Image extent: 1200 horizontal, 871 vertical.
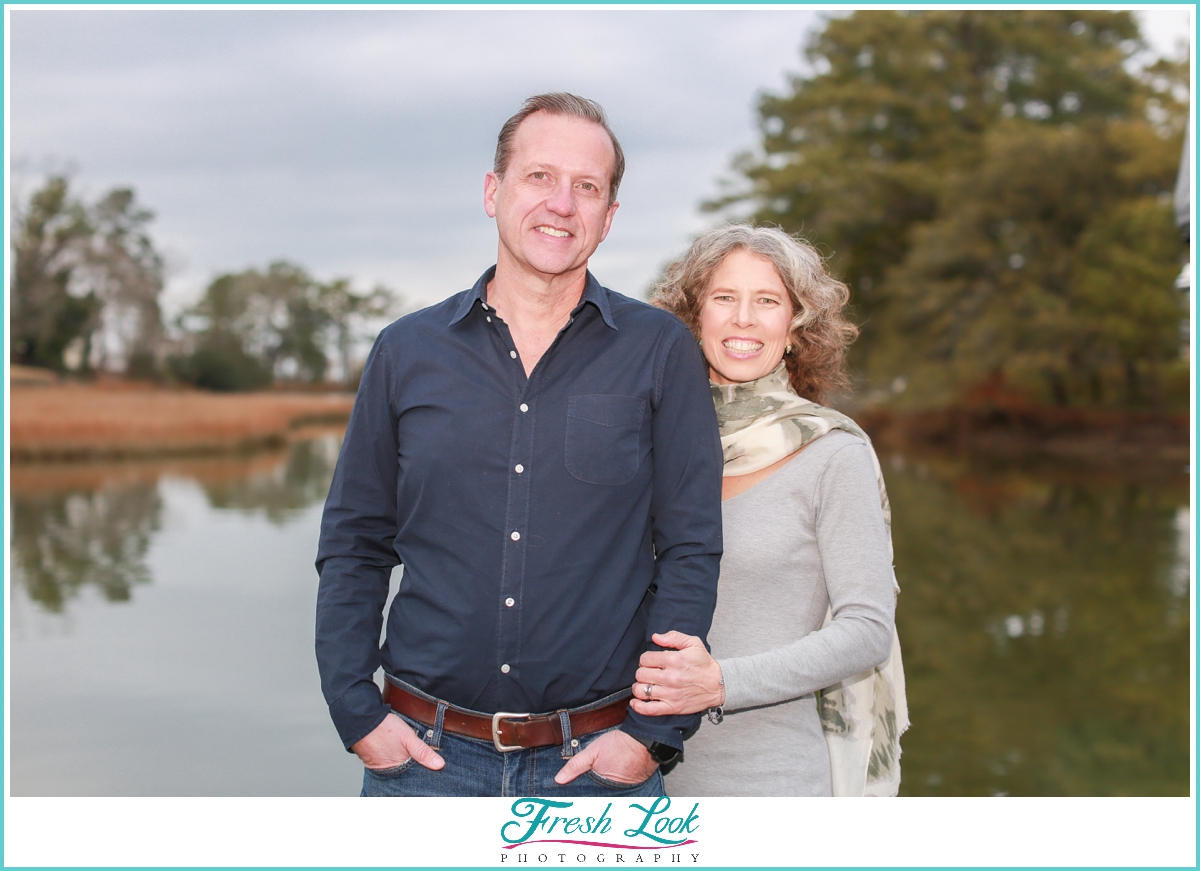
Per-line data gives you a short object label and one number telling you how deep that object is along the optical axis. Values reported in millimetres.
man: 1614
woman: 1557
